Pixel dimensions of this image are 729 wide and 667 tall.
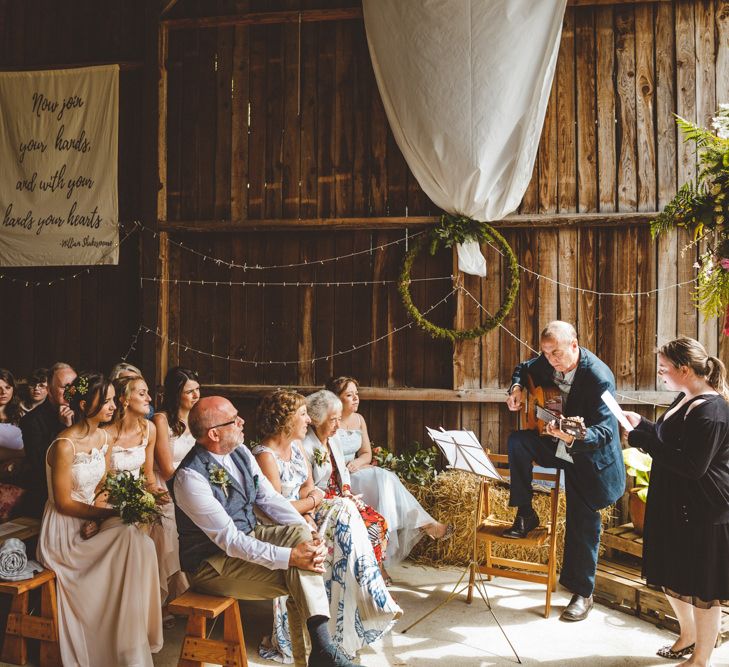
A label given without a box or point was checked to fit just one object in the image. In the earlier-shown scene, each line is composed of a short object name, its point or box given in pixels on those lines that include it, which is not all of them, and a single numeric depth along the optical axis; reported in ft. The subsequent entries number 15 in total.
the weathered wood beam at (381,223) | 19.11
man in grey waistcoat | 10.12
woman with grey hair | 14.24
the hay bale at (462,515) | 17.07
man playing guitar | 13.97
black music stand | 12.96
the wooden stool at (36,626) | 11.40
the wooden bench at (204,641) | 10.14
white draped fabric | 18.72
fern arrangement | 12.43
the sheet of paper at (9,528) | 12.13
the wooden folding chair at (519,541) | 14.02
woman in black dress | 10.86
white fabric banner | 21.95
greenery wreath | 19.43
